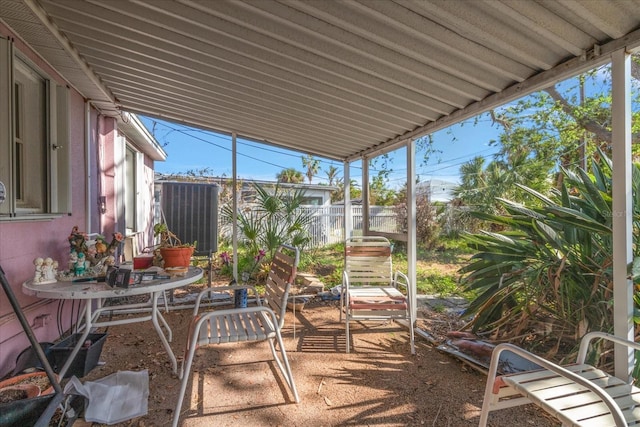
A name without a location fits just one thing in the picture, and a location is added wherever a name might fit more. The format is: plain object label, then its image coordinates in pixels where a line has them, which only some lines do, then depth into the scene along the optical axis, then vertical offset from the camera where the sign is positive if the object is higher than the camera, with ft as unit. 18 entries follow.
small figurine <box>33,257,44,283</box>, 6.31 -1.07
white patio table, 5.73 -1.40
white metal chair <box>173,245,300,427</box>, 5.71 -2.34
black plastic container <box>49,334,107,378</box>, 6.98 -3.22
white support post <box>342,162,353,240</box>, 14.69 +0.54
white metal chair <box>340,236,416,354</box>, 8.68 -2.50
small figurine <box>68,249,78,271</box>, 7.13 -0.97
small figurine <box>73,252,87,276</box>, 7.10 -1.10
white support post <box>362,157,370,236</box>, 13.70 +0.86
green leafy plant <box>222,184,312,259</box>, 14.51 -0.28
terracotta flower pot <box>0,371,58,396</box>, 5.61 -3.11
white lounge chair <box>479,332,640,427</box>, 3.64 -2.48
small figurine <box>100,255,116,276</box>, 7.58 -1.16
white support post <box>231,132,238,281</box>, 13.19 +0.81
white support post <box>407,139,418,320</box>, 10.57 +0.01
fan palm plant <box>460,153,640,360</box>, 6.46 -1.35
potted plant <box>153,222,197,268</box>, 7.61 -0.96
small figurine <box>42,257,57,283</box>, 6.41 -1.10
